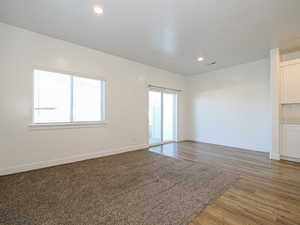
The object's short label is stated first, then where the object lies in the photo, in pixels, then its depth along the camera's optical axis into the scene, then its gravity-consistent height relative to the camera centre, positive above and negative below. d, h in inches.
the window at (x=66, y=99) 122.6 +13.4
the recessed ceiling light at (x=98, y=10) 87.9 +64.2
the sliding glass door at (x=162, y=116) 206.7 -5.3
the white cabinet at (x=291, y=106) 136.6 +6.7
